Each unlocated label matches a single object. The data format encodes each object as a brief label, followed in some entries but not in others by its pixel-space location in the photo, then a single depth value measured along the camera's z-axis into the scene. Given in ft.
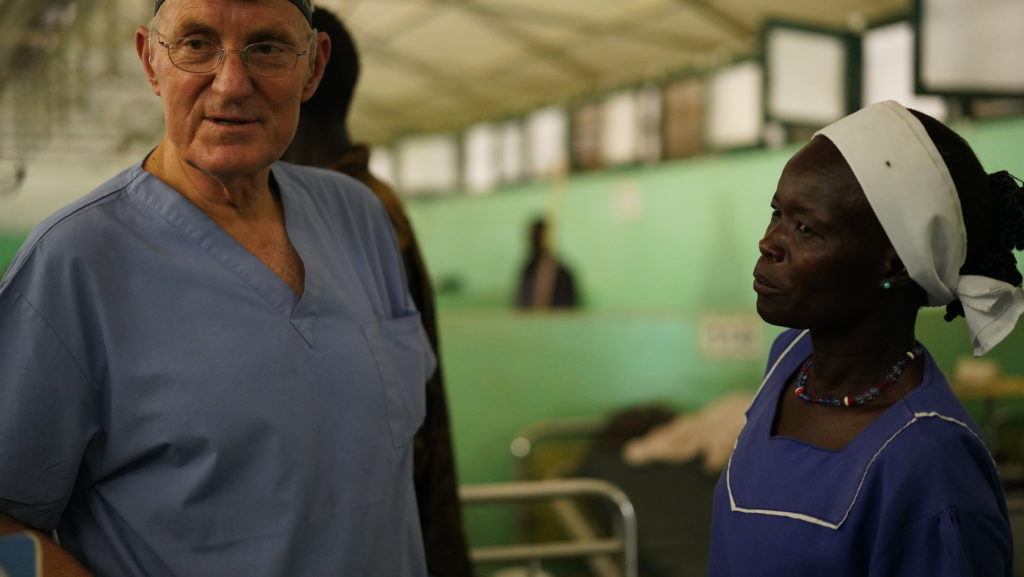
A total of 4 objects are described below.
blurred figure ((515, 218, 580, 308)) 19.34
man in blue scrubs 3.22
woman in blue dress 2.94
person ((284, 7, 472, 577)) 5.24
